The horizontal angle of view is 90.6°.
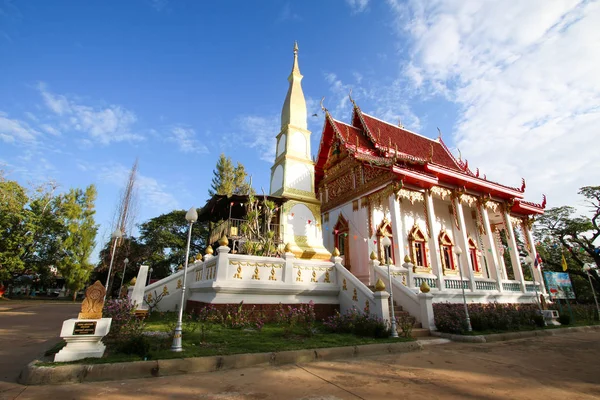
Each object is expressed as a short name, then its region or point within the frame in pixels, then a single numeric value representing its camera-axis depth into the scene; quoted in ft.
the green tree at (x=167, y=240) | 109.50
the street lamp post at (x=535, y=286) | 44.95
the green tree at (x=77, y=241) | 84.74
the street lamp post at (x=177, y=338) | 16.21
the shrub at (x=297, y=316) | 26.03
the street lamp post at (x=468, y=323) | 27.63
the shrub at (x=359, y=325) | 23.04
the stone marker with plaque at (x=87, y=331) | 14.17
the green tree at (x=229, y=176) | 101.81
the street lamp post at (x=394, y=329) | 23.23
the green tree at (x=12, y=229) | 79.66
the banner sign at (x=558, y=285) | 52.85
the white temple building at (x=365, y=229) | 29.50
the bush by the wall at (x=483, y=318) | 27.56
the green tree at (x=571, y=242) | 79.05
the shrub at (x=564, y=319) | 37.19
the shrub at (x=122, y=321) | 17.45
